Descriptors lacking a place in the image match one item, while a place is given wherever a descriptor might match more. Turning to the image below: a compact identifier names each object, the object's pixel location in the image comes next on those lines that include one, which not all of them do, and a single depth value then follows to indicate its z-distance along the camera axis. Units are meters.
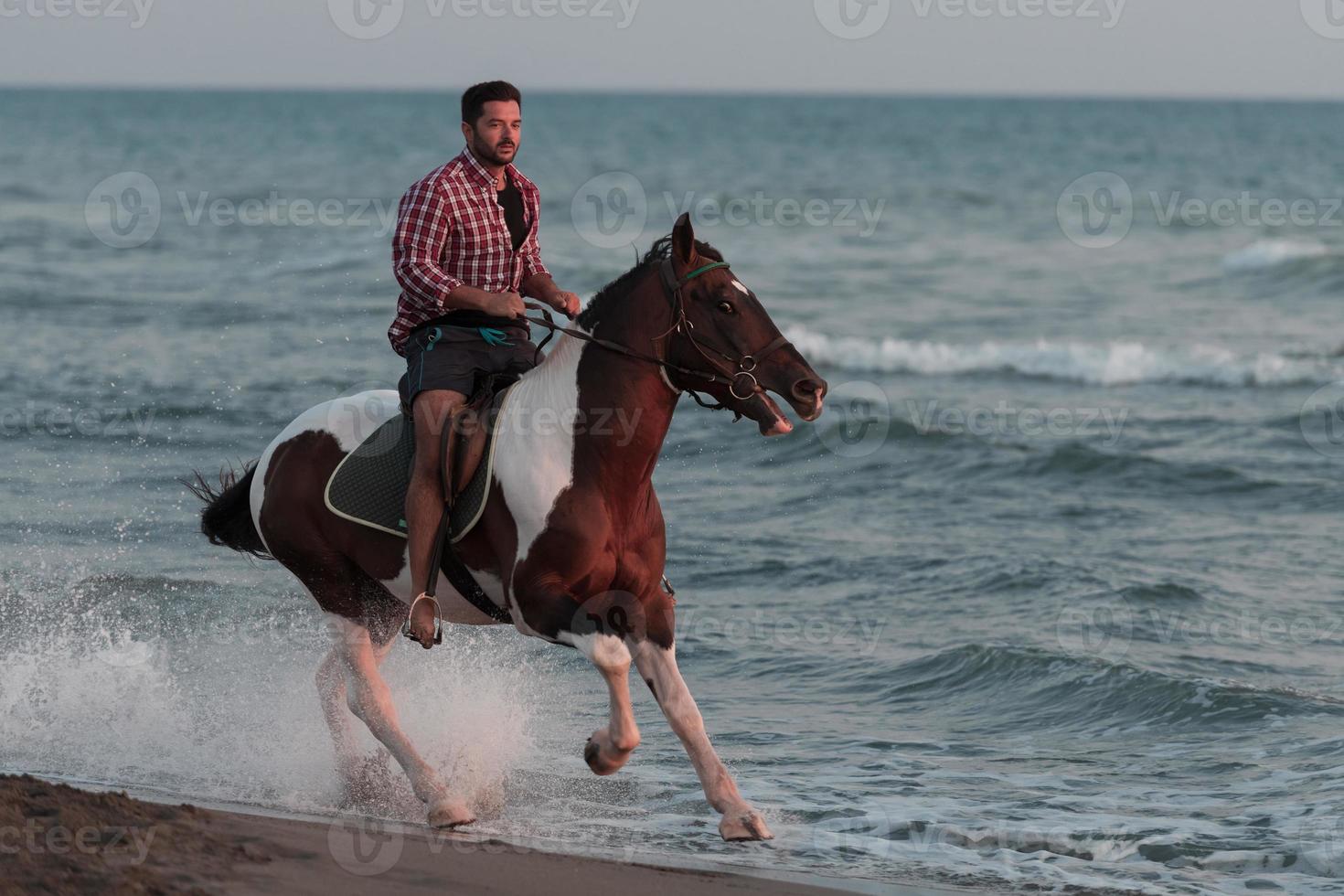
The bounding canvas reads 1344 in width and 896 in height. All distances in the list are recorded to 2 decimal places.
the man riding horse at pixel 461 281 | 13.02
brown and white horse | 12.09
